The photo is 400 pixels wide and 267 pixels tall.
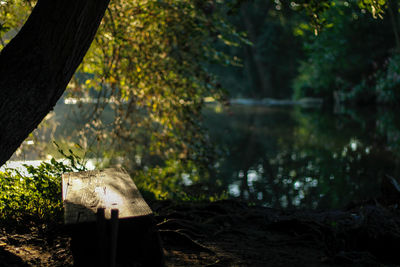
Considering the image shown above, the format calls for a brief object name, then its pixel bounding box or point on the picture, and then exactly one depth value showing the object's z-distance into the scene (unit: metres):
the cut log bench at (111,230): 3.14
